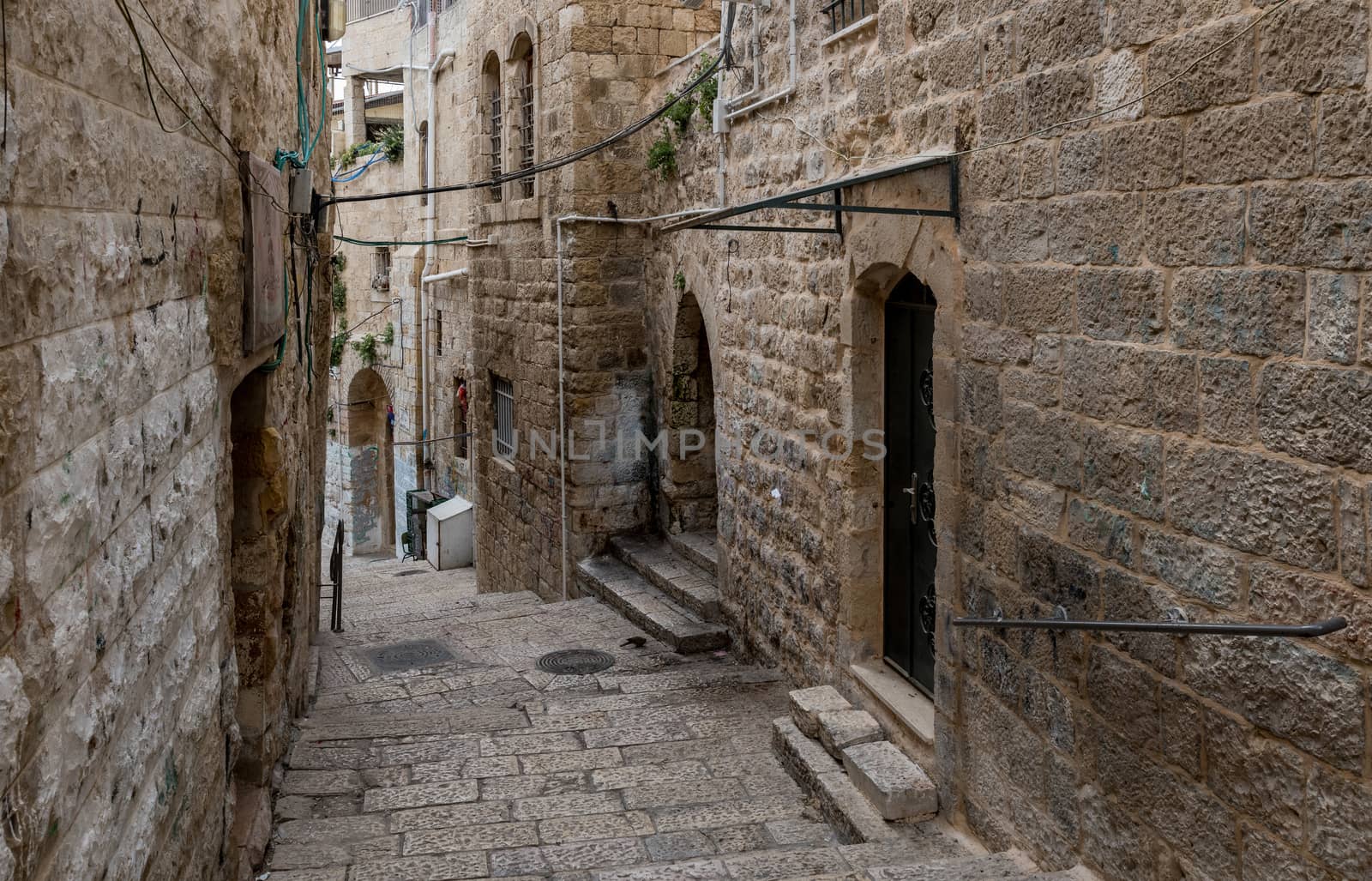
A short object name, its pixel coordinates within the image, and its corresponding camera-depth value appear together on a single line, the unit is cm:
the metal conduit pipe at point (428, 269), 1571
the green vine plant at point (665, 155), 911
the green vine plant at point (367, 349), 1978
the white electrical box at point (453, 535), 1556
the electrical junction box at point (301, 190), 617
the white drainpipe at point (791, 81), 659
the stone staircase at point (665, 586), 827
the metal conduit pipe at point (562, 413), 1029
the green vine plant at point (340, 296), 2064
